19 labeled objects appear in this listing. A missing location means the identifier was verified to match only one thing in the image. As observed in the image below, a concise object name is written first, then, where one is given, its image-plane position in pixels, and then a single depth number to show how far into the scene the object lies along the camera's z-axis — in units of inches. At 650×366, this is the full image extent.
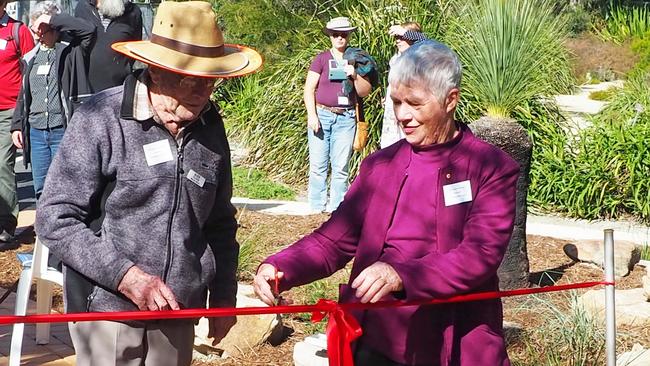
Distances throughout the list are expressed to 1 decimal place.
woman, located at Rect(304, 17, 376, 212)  402.9
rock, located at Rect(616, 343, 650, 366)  235.1
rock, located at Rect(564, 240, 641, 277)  328.8
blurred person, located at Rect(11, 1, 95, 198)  314.0
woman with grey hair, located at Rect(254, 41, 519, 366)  134.3
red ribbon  134.4
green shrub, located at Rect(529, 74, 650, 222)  440.1
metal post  174.6
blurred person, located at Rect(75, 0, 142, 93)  312.2
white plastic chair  217.5
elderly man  142.5
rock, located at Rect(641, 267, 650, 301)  282.2
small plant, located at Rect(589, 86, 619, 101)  586.4
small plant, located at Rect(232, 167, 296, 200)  492.4
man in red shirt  359.3
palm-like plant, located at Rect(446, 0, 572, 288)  304.2
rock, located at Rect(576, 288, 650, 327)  266.4
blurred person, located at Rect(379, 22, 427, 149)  369.4
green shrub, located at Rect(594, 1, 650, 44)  1071.2
